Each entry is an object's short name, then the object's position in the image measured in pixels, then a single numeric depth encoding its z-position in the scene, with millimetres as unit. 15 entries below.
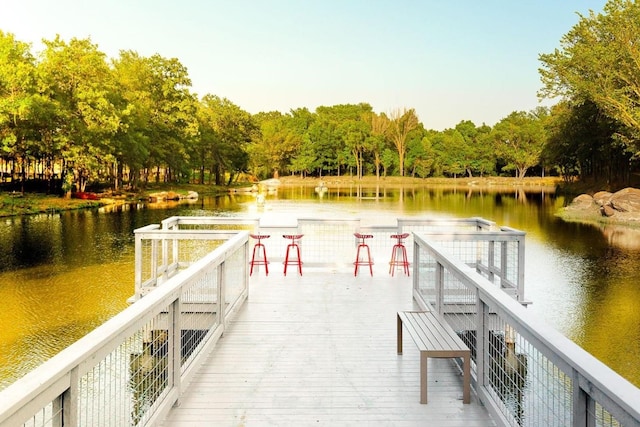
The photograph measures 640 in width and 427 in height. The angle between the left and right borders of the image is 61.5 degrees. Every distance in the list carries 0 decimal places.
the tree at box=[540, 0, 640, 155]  28172
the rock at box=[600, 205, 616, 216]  27744
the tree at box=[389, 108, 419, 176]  76938
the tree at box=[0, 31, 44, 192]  27469
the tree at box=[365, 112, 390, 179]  76250
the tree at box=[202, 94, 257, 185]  57062
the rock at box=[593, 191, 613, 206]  29759
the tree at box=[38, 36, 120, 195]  32562
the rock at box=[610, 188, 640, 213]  26781
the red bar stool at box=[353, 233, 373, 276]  9580
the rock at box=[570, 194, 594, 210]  30859
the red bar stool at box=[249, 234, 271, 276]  9461
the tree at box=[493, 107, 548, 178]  68562
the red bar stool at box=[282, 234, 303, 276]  9478
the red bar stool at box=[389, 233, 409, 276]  9685
